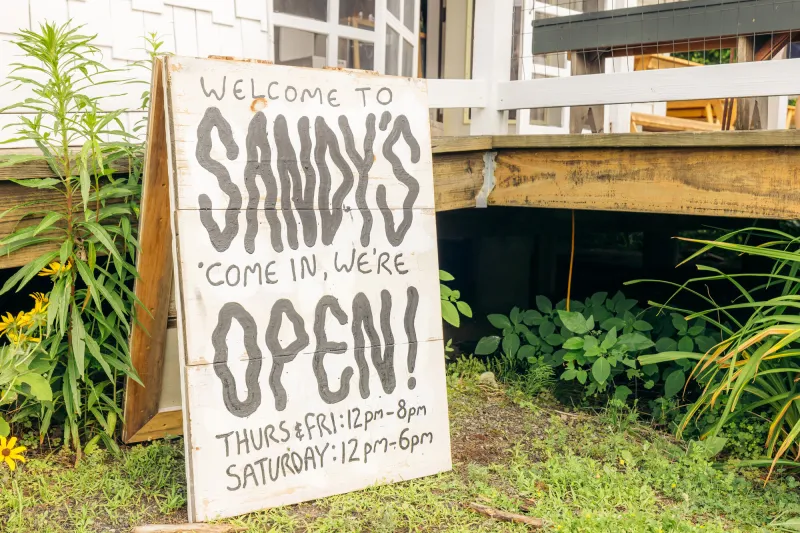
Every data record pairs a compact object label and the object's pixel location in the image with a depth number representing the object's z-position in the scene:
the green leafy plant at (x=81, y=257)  2.31
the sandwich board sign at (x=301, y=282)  2.18
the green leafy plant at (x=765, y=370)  2.58
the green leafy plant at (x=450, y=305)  3.03
